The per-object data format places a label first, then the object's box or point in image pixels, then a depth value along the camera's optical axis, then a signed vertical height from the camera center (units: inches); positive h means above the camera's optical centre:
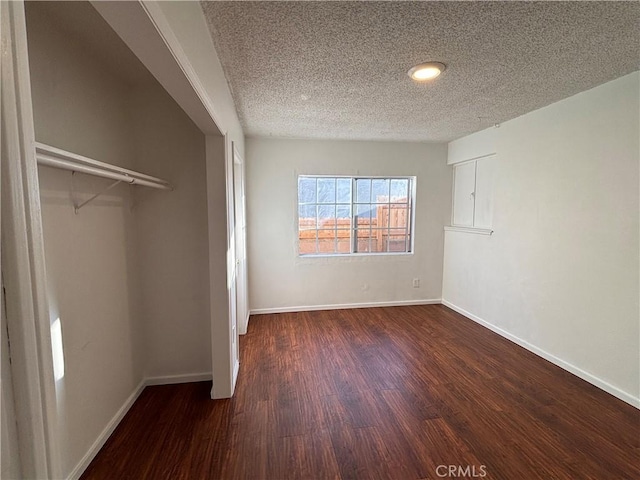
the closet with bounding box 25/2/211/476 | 54.1 -4.5
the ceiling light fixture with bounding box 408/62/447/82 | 74.5 +37.2
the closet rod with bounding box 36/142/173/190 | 42.7 +8.3
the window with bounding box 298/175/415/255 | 156.9 -1.3
